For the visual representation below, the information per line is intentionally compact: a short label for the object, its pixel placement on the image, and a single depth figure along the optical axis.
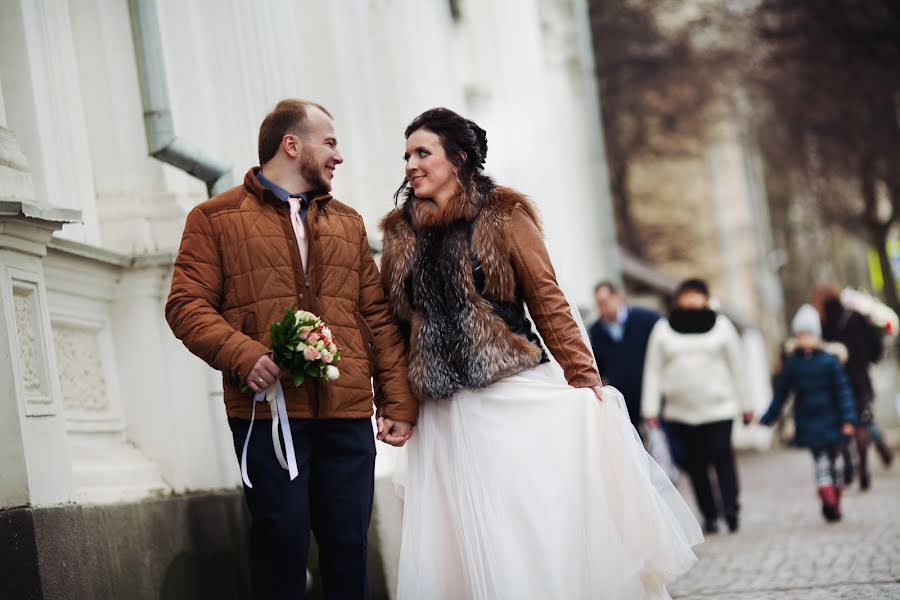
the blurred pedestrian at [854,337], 16.20
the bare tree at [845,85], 28.75
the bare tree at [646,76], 34.44
